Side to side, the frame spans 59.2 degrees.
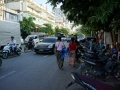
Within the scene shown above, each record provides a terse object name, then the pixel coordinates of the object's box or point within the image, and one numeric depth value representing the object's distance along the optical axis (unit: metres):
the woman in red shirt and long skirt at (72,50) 5.73
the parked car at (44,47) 8.89
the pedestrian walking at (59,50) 5.26
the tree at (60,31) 49.26
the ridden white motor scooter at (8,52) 7.60
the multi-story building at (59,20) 85.80
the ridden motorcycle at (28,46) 10.80
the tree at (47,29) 35.87
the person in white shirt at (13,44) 8.24
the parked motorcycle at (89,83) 1.84
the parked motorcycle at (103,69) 3.86
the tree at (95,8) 2.52
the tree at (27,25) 22.62
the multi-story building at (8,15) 22.14
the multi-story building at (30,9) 32.24
